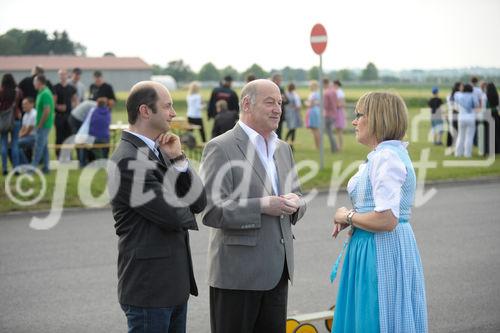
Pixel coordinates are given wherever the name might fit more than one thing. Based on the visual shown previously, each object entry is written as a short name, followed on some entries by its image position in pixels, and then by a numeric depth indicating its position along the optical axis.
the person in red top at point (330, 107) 21.88
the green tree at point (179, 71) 133.62
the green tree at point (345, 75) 107.69
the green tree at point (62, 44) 109.81
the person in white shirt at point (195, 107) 22.19
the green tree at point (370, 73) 85.50
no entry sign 16.59
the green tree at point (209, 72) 136.25
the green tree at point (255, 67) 72.22
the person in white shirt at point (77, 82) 20.30
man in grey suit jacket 4.81
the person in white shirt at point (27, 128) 16.28
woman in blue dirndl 4.47
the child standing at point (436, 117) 24.99
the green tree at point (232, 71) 109.05
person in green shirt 15.80
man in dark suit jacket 4.22
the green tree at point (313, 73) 103.43
